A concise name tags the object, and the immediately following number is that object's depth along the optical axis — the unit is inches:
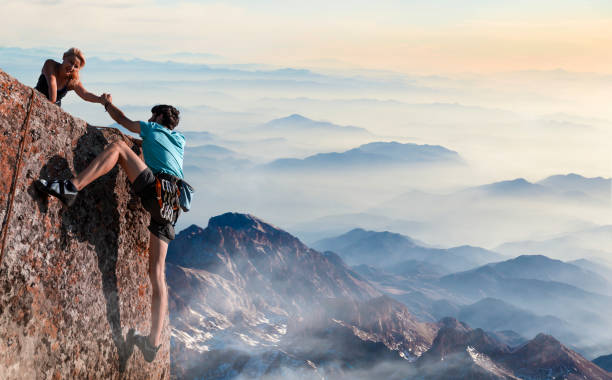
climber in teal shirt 354.9
